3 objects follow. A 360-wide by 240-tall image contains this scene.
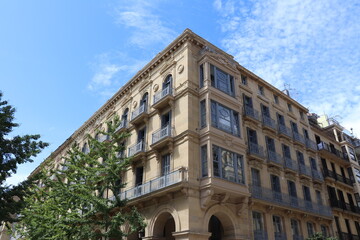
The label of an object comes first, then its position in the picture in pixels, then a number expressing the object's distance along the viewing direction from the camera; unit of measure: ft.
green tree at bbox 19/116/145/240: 53.26
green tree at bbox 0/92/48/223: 47.24
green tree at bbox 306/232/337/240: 63.71
